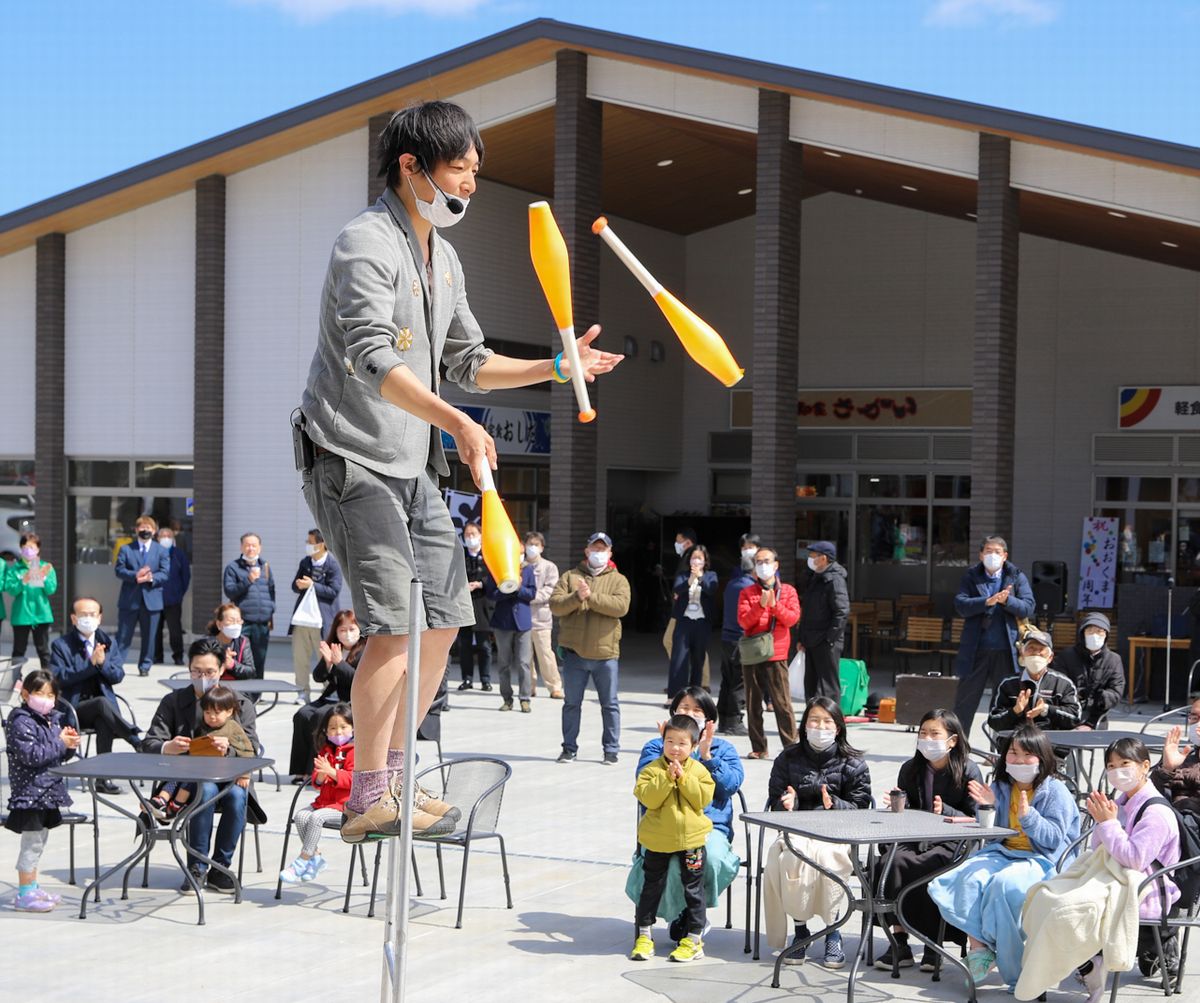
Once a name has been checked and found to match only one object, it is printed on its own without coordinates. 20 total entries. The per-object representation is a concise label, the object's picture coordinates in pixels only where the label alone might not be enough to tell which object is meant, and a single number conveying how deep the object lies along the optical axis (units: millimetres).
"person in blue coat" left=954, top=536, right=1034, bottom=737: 13069
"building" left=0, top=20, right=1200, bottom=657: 18656
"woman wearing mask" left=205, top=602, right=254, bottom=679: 12758
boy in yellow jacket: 7703
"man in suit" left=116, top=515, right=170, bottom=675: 19828
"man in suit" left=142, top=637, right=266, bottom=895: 9070
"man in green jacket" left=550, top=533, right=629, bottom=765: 13539
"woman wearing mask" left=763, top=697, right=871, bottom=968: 7703
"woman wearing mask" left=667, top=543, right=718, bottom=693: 15438
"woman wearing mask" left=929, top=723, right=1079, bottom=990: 7262
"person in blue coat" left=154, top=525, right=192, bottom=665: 20641
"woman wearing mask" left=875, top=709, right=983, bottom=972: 7668
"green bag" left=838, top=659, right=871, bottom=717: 16453
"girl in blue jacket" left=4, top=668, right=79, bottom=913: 8594
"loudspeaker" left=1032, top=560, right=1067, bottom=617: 21391
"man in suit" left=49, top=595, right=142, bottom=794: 11430
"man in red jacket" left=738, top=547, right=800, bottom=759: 13680
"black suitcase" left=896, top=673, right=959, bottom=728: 14828
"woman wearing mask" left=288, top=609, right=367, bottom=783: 10453
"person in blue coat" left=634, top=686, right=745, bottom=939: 8273
